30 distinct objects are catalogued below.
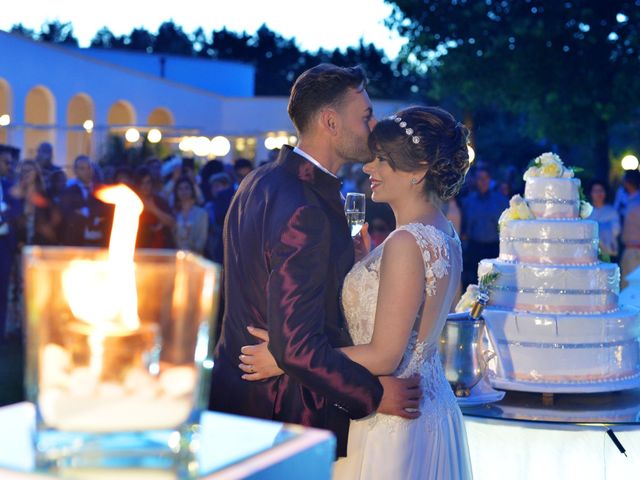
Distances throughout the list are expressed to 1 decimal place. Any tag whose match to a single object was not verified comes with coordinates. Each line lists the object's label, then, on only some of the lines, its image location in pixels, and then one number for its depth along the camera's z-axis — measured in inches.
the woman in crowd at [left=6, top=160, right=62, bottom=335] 393.7
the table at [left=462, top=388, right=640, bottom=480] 154.6
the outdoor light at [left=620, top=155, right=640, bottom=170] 943.0
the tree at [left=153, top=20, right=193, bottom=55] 3093.0
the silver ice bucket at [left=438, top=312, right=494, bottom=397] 154.2
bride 119.6
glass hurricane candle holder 37.7
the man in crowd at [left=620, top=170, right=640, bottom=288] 473.1
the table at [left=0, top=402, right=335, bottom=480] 37.3
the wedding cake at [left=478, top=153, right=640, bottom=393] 171.9
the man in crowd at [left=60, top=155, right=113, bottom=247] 404.8
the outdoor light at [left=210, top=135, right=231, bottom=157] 1124.5
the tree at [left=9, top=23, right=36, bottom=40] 2685.0
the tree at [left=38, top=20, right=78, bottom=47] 2962.6
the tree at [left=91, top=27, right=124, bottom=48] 2973.9
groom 107.7
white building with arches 1170.6
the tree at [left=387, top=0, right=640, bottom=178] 935.0
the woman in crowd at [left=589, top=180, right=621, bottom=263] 498.3
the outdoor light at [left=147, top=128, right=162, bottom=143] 1052.5
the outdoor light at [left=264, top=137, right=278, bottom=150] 1168.2
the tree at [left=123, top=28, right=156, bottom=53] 3088.1
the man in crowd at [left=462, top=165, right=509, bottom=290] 517.0
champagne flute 131.6
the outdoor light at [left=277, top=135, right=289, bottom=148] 1125.1
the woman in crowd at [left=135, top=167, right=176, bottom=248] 424.3
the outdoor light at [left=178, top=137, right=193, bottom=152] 1133.1
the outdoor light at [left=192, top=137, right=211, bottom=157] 1127.6
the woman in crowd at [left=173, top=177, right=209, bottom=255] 437.7
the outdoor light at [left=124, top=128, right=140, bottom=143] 998.4
